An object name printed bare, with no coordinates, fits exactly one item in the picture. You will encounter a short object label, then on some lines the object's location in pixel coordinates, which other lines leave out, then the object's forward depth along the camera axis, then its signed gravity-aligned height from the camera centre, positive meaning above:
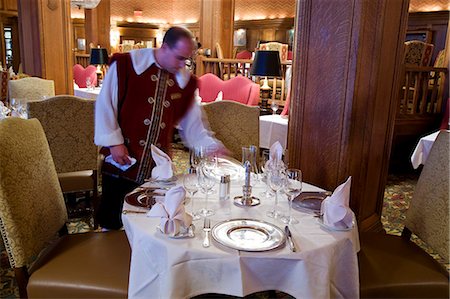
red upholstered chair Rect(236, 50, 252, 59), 12.51 +0.23
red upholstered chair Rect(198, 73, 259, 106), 5.49 -0.37
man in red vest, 2.20 -0.27
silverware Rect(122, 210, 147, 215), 1.70 -0.62
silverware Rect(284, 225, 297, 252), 1.44 -0.62
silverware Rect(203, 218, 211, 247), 1.46 -0.63
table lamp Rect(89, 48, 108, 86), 7.95 +0.00
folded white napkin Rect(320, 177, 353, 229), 1.61 -0.56
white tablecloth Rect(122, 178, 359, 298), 1.40 -0.70
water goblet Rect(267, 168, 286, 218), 1.79 -0.51
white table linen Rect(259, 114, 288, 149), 4.34 -0.69
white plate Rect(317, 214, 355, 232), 1.59 -0.62
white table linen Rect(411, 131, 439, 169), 4.00 -0.78
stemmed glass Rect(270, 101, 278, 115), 4.67 -0.48
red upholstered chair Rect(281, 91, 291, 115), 4.54 -0.50
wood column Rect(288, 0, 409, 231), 2.57 -0.16
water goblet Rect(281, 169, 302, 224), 1.70 -0.52
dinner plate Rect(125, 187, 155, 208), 1.76 -0.61
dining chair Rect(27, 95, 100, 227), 2.92 -0.59
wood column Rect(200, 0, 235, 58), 7.46 +0.69
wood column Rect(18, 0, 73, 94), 5.34 +0.21
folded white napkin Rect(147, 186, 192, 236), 1.51 -0.56
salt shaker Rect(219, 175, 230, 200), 1.88 -0.56
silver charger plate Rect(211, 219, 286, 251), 1.46 -0.63
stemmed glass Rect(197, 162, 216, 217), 1.83 -0.53
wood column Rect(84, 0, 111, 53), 11.34 +0.88
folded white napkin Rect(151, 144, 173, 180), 2.03 -0.52
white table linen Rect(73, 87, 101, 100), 6.33 -0.56
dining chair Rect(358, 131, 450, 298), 1.74 -0.86
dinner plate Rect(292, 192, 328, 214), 1.79 -0.60
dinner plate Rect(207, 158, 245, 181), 2.22 -0.61
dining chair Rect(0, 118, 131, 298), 1.63 -0.79
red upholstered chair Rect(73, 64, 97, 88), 7.97 -0.34
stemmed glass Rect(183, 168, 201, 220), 1.72 -0.54
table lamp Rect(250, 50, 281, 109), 4.77 +0.00
